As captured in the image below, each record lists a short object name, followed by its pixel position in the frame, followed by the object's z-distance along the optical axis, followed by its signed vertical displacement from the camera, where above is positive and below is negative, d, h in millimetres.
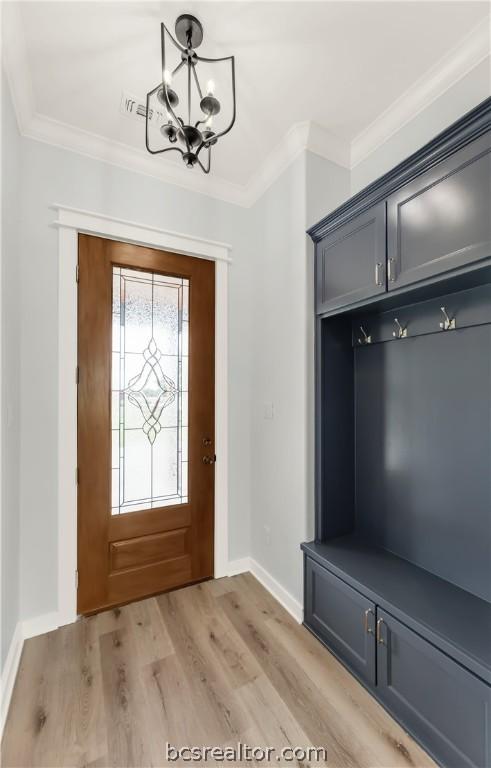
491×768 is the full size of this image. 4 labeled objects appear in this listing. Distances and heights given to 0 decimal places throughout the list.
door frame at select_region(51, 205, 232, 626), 1966 +14
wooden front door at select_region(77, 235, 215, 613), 2064 -242
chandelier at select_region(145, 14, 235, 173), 1264 +1536
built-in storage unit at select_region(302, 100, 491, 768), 1249 -306
